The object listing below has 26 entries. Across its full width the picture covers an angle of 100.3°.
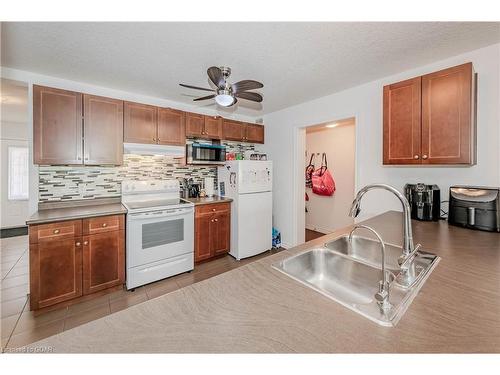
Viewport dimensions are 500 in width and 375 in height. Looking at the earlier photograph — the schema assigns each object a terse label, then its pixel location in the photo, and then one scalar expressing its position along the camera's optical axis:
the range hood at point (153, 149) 2.61
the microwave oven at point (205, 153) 3.11
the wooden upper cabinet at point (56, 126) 2.14
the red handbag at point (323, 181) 4.38
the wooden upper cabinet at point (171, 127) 2.86
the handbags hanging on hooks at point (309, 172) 4.80
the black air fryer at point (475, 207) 1.51
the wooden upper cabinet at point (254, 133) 3.74
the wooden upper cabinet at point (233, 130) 3.46
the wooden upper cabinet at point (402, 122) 1.87
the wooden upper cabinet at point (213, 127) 3.26
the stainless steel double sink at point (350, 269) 0.95
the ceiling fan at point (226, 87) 1.76
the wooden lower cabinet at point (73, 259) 1.90
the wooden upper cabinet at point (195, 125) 3.09
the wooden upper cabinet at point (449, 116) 1.59
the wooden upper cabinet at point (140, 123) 2.62
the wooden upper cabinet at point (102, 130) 2.38
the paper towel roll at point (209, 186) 3.49
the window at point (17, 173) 4.62
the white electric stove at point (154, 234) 2.34
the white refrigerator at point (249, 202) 3.14
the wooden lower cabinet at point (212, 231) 2.93
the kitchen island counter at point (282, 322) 0.56
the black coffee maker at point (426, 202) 1.86
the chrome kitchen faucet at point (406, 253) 0.94
